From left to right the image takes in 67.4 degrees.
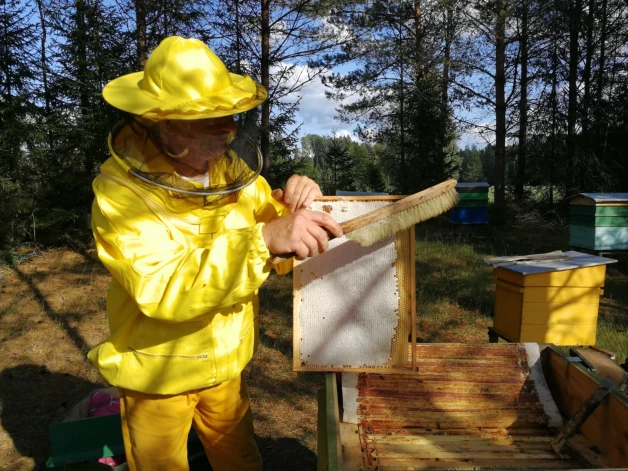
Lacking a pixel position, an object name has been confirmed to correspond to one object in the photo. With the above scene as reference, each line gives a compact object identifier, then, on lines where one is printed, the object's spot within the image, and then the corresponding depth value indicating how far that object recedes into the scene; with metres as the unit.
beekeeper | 1.19
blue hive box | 9.95
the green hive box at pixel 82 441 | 2.02
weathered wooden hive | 1.81
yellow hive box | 3.22
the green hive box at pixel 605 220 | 5.81
